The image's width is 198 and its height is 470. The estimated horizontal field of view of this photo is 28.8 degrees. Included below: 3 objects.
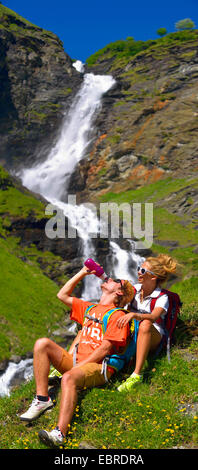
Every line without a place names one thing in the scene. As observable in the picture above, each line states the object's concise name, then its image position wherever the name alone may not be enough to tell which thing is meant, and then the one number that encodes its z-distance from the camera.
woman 6.57
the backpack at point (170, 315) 6.84
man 5.34
